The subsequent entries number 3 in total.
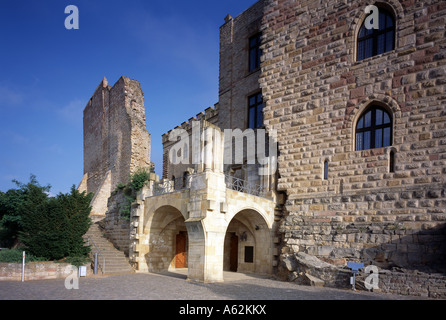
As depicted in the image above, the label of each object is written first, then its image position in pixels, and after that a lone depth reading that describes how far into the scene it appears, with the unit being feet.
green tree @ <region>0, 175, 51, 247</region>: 51.29
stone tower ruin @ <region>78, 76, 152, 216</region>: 74.23
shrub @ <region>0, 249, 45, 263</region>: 37.76
